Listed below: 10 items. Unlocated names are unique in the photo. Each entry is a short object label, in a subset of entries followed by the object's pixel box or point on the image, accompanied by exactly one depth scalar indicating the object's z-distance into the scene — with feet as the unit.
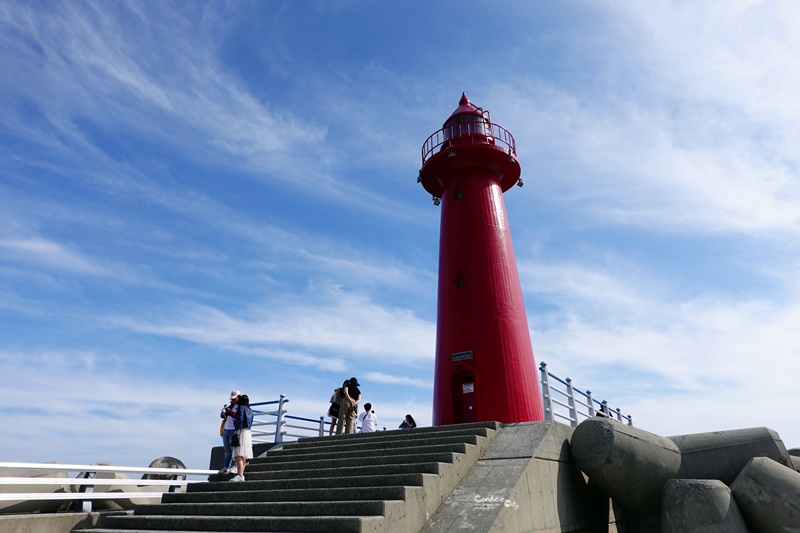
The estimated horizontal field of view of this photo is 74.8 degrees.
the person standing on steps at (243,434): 27.89
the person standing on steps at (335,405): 39.75
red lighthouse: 37.50
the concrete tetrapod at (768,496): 21.34
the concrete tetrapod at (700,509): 21.43
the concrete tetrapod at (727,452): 25.50
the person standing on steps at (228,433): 29.68
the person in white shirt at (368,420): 43.65
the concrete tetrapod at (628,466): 24.56
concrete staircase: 18.86
